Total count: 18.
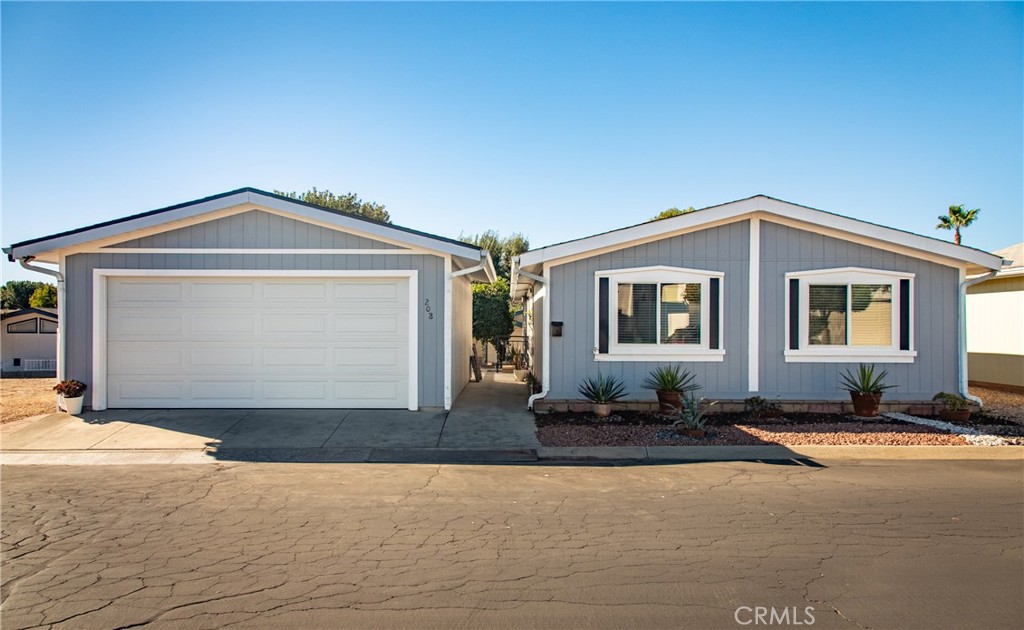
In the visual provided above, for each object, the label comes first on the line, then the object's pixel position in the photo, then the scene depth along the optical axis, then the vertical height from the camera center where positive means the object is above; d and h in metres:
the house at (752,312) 10.58 +0.27
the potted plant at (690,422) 8.58 -1.40
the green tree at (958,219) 31.42 +5.85
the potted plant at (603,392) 10.01 -1.11
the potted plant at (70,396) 9.77 -1.15
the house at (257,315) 10.24 +0.20
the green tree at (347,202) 42.41 +8.98
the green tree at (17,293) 39.47 +2.25
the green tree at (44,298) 35.84 +1.74
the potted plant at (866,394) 9.95 -1.12
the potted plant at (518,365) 16.36 -1.19
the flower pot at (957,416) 9.87 -1.48
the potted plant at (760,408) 10.22 -1.41
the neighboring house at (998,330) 14.29 -0.06
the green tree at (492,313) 19.34 +0.46
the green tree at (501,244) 34.28 +5.03
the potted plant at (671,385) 9.92 -1.01
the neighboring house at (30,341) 22.09 -0.55
